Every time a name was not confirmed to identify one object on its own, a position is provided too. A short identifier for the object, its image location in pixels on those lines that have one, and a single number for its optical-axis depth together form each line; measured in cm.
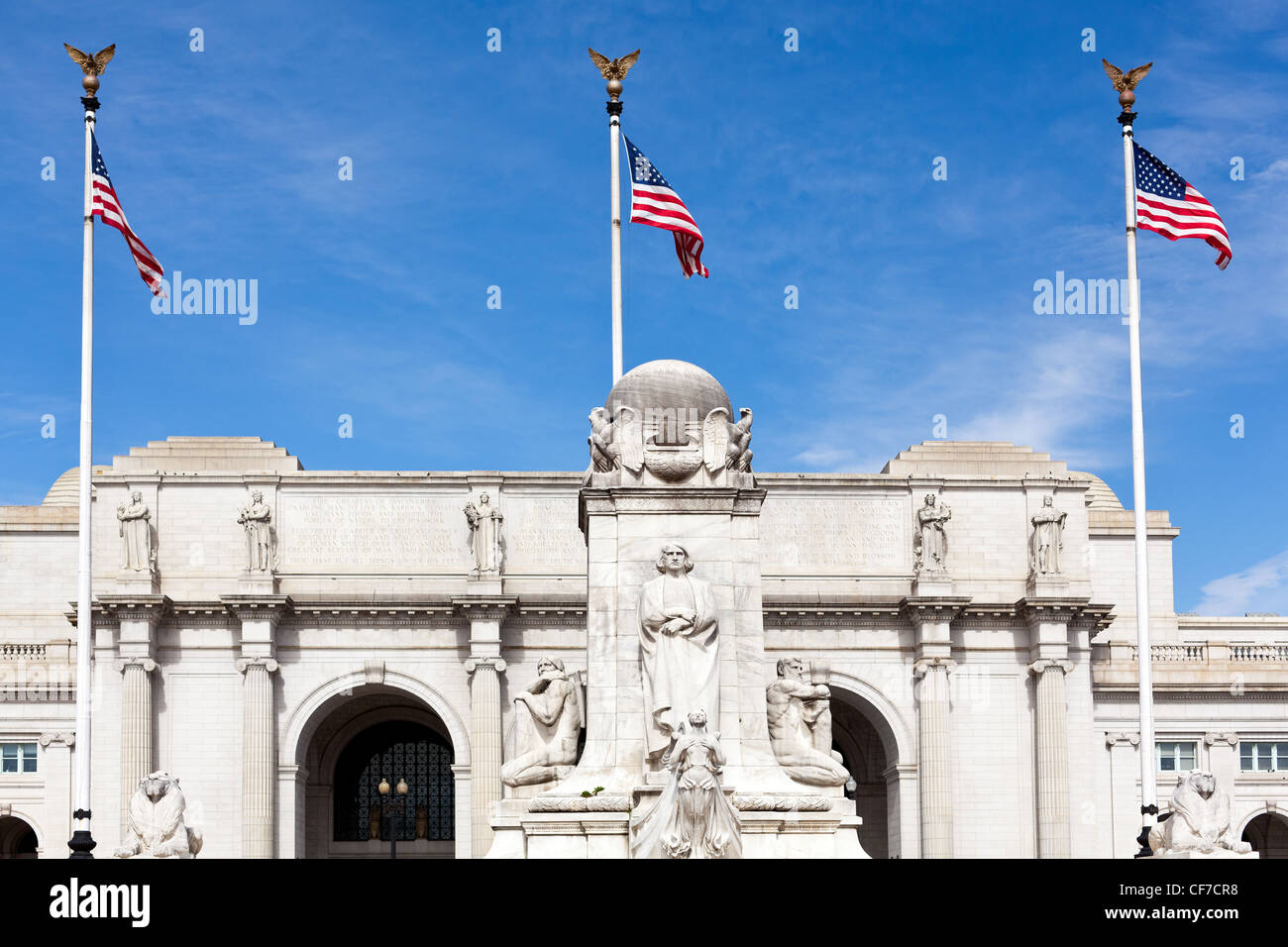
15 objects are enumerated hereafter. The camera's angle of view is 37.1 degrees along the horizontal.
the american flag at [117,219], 4197
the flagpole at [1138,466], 4259
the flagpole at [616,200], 4541
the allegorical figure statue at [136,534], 6456
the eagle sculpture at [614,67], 4828
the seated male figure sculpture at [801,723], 2222
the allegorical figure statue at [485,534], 6512
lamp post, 6674
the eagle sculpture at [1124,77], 4394
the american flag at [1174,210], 4200
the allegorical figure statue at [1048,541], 6600
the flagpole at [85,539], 4059
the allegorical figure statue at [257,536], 6462
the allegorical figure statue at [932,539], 6581
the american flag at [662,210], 4647
